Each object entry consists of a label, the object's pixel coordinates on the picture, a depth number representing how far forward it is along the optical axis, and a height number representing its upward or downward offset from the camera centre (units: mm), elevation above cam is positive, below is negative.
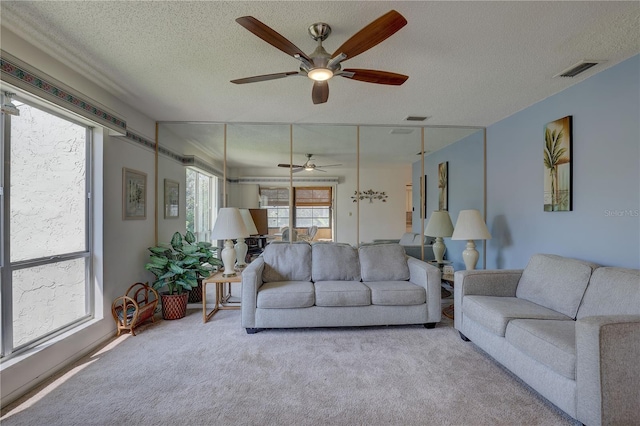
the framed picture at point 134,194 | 3143 +223
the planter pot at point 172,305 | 3316 -1036
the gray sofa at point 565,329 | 1521 -774
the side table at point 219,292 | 3221 -984
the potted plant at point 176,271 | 3316 -658
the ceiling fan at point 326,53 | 1554 +983
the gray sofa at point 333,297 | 2926 -847
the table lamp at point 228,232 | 3379 -212
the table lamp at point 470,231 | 3418 -227
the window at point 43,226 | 2005 -90
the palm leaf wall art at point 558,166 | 2783 +447
